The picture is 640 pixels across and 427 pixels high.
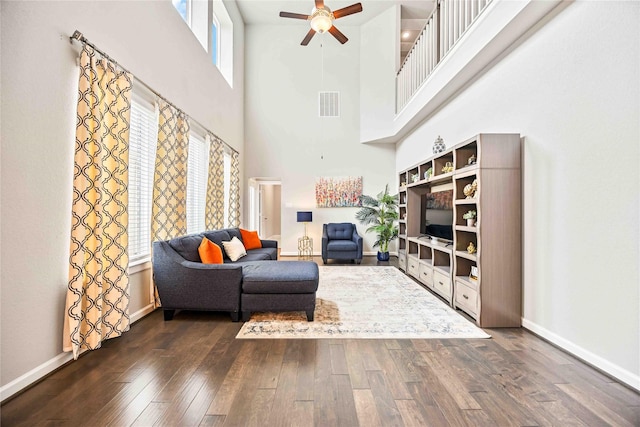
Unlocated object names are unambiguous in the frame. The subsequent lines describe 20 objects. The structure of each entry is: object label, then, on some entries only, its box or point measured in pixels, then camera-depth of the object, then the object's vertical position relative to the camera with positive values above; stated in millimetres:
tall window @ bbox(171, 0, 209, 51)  4813 +3217
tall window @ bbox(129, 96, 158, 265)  3293 +461
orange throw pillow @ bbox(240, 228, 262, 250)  5405 -433
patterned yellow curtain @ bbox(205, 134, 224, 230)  5039 +497
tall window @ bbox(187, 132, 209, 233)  4699 +539
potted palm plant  6793 +32
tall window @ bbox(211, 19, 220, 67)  6120 +3518
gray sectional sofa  3023 -709
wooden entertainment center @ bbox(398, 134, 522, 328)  2938 -130
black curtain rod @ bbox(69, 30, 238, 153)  2295 +1359
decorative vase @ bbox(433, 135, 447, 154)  4402 +1053
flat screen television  3941 +48
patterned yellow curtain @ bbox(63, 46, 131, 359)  2227 +16
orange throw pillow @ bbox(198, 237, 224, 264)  3422 -424
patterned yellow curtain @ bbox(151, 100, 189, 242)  3484 +468
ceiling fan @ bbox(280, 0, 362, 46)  4023 +2709
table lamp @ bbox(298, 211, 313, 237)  7160 +15
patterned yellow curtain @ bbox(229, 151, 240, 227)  6351 +437
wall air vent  7734 +2876
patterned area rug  2770 -1039
